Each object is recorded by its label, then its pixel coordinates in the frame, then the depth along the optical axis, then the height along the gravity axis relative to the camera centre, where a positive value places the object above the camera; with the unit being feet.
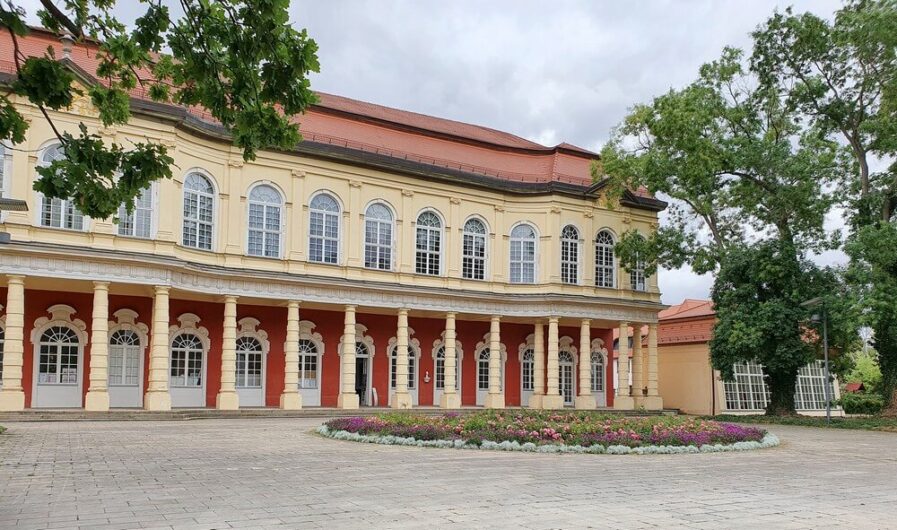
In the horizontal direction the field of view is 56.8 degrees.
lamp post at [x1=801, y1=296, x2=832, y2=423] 83.48 +5.01
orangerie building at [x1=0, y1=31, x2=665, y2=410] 82.99 +10.09
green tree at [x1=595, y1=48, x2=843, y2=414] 95.35 +20.51
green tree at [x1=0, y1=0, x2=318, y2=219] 26.50 +9.29
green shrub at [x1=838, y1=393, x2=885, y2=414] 122.17 -5.68
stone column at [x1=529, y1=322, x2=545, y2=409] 116.98 -0.61
